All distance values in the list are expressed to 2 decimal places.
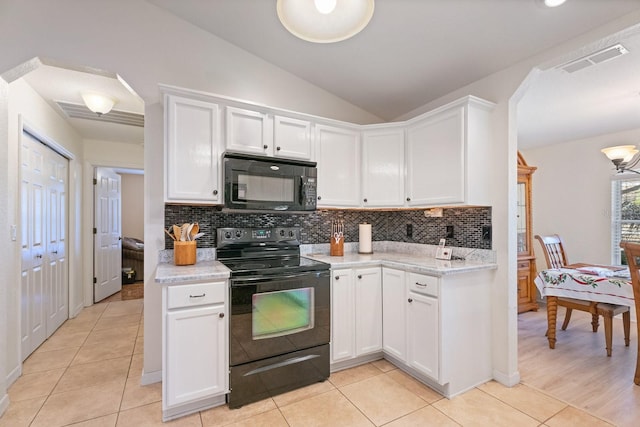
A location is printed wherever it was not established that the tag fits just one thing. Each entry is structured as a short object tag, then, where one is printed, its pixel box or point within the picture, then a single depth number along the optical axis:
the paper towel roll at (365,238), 3.08
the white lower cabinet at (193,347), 1.83
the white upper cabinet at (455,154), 2.29
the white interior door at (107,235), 4.55
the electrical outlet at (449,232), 2.74
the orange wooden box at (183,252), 2.20
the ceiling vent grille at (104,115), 3.20
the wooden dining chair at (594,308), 2.69
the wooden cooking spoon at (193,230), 2.28
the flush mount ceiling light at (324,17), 1.47
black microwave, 2.25
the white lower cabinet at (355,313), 2.40
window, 3.82
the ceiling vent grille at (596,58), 1.98
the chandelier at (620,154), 3.02
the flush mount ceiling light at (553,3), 1.69
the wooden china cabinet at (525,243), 4.04
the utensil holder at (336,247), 2.91
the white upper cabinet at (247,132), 2.31
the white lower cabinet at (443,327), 2.10
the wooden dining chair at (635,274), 2.22
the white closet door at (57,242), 3.25
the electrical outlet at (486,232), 2.41
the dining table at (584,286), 2.53
